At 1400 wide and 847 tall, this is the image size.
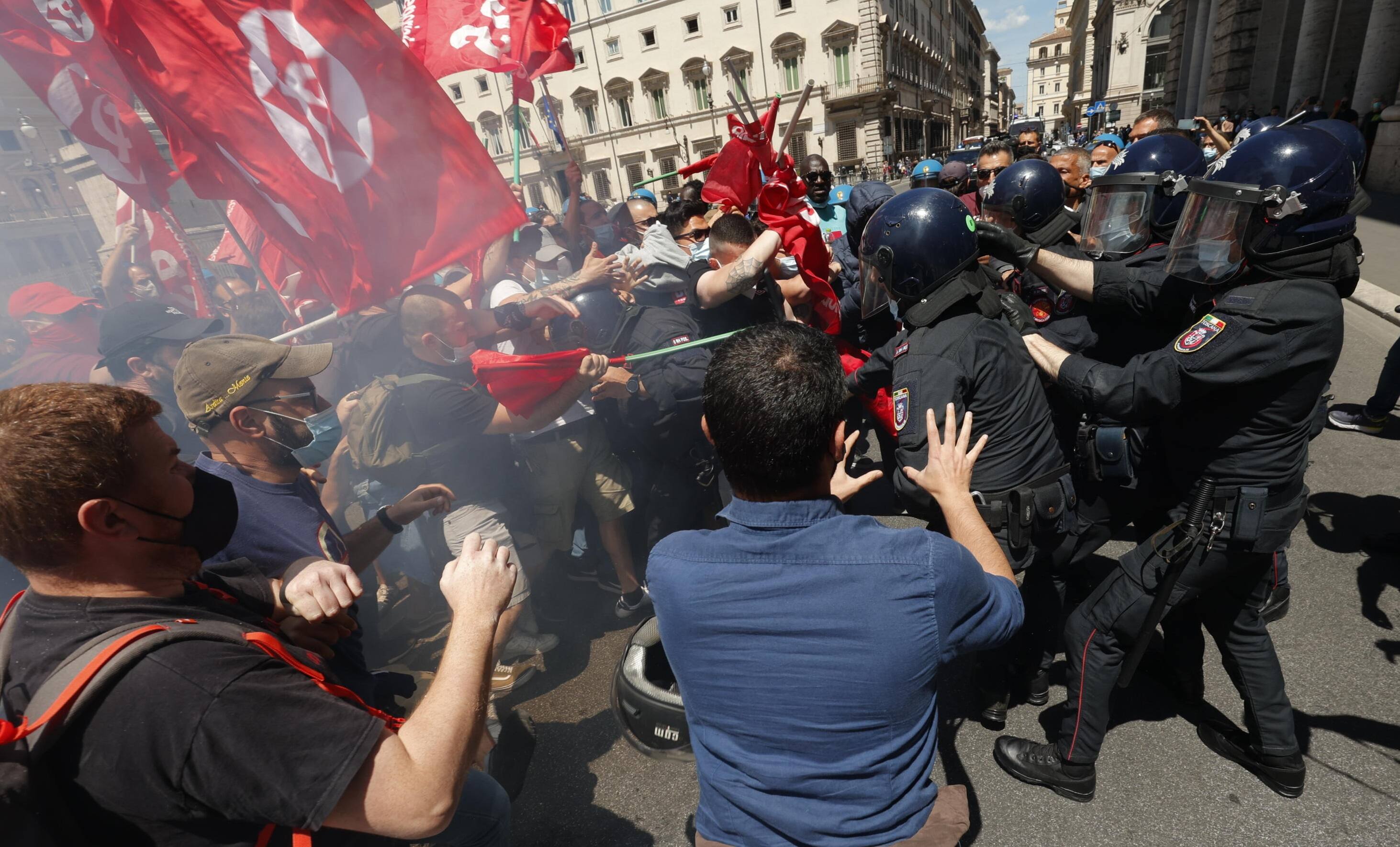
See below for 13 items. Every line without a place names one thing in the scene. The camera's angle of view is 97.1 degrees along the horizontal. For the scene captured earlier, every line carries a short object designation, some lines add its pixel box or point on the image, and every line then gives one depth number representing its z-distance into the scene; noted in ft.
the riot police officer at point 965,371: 7.07
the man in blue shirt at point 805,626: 3.77
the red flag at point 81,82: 13.07
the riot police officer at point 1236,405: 5.91
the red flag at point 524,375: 10.12
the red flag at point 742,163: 12.67
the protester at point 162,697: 3.52
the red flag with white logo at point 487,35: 15.44
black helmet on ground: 8.01
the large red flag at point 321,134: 9.91
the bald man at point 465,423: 10.19
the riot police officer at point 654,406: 11.07
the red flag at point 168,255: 20.58
